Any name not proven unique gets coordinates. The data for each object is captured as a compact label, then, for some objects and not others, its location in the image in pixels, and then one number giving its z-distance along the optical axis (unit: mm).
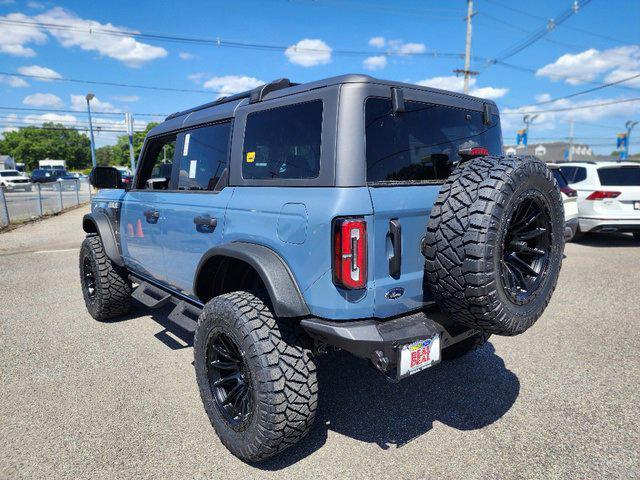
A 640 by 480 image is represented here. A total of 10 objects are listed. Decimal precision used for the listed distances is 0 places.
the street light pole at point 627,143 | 41912
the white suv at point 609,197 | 8508
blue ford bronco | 2094
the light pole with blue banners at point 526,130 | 39581
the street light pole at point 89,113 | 21547
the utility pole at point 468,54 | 24378
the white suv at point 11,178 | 34312
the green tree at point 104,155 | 127638
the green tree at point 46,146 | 88125
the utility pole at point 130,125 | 18625
